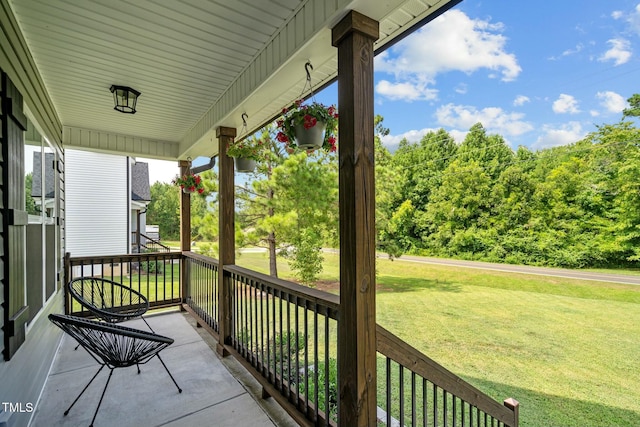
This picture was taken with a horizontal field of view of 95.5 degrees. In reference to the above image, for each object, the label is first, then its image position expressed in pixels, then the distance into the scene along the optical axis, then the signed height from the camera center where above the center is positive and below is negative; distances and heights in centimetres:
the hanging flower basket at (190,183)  433 +54
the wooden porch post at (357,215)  135 +1
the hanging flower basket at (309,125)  175 +58
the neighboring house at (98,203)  774 +47
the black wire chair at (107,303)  259 -92
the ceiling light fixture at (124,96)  269 +118
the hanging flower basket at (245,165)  286 +54
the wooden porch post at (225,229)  301 -11
